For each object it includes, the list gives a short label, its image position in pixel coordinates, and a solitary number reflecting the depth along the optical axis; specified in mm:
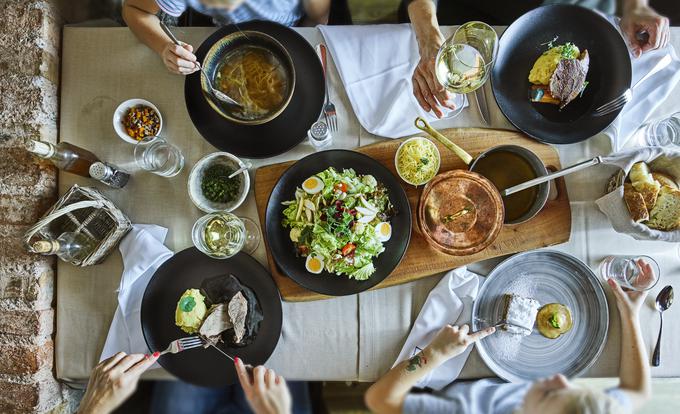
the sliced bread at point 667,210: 1125
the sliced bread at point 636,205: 1124
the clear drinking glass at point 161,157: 1256
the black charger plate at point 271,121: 1261
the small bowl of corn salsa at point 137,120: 1254
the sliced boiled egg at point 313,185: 1192
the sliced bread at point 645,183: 1128
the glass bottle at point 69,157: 1126
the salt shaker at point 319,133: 1236
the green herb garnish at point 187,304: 1195
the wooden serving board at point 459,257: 1257
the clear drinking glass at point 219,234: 1201
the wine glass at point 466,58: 1212
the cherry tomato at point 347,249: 1161
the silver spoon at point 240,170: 1212
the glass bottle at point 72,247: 1189
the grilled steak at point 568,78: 1214
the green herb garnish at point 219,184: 1246
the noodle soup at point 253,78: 1232
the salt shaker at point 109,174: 1193
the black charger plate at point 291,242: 1211
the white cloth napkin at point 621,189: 1109
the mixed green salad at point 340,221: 1163
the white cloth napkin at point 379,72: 1287
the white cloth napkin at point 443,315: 1247
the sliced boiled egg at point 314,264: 1202
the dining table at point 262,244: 1271
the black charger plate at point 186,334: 1230
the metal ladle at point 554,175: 1142
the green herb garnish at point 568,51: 1232
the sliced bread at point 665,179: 1161
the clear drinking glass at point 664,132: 1268
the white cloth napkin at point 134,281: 1229
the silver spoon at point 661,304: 1245
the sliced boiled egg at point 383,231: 1182
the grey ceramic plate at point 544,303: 1235
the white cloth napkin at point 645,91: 1278
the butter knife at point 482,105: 1282
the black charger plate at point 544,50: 1255
